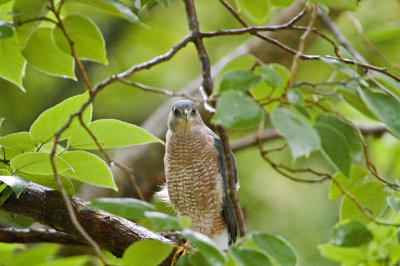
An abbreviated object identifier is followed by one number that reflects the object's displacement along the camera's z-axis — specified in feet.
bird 34.85
